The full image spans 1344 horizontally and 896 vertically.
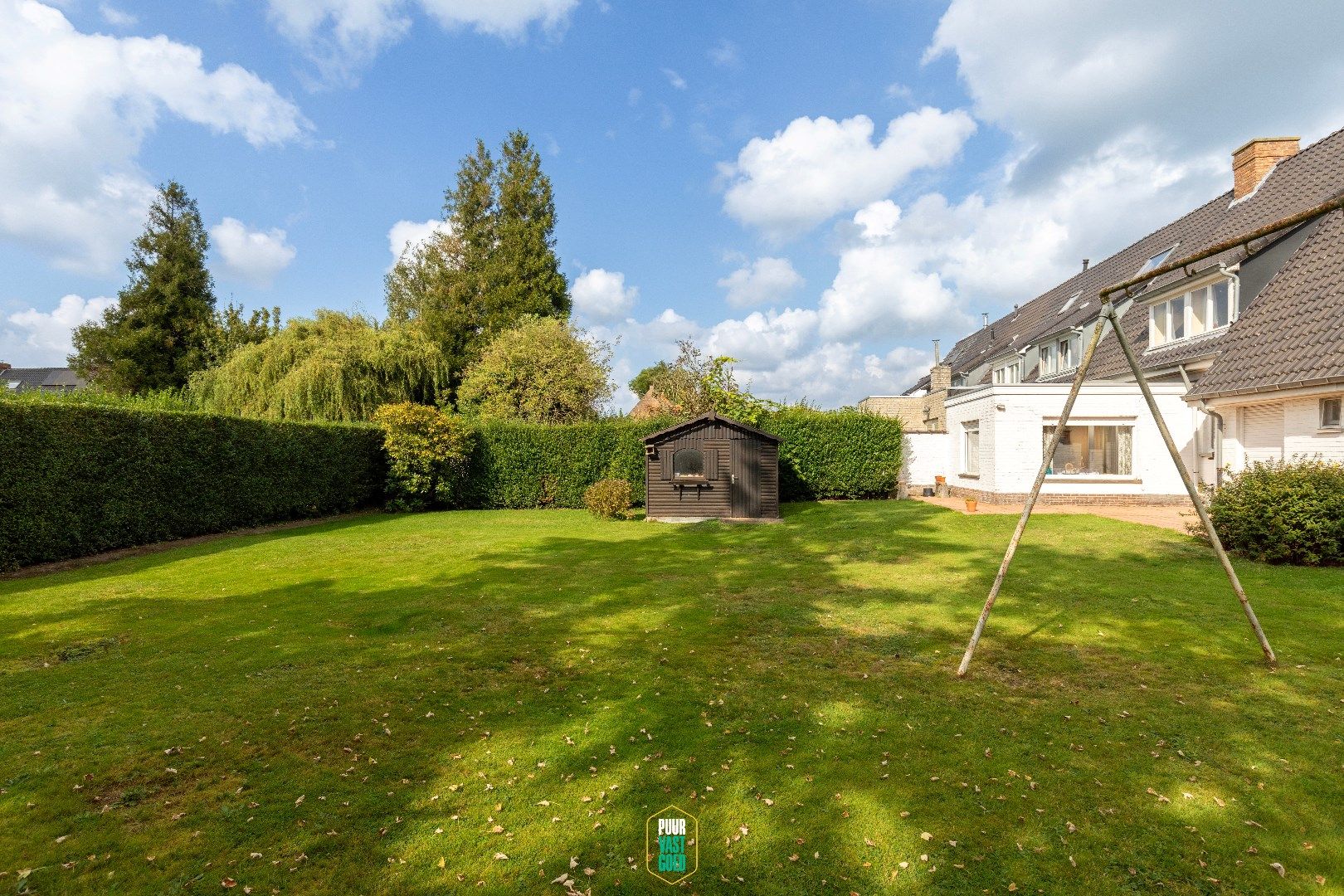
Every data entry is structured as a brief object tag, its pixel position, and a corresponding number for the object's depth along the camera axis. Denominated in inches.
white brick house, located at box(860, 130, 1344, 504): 532.1
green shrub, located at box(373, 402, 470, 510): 808.9
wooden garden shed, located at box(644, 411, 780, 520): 692.1
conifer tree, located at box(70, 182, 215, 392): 1322.6
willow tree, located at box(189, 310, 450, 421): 923.4
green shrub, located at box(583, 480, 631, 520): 731.4
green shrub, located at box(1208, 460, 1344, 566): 376.2
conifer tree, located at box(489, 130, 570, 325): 1494.8
